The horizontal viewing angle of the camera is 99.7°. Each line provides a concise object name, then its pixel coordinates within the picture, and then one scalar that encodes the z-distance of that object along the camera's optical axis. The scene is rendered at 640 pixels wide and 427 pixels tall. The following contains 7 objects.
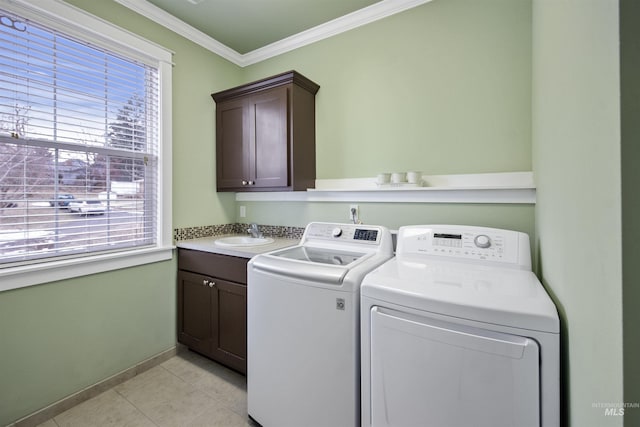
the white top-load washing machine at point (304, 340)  1.20
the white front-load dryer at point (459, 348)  0.83
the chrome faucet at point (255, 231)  2.52
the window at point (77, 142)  1.50
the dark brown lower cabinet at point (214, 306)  1.87
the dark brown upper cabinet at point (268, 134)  2.12
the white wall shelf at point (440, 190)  1.59
